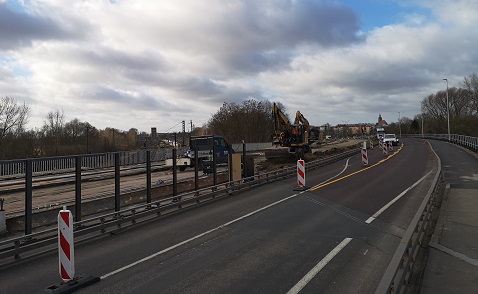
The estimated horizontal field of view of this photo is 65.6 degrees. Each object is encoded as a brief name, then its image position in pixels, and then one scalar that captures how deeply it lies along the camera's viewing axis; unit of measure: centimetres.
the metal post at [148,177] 1270
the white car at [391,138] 5780
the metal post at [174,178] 1420
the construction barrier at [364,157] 2895
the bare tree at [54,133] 6922
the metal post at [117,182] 1153
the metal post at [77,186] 1023
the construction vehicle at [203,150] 2838
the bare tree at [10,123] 5277
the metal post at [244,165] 2004
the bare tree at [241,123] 8594
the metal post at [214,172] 1736
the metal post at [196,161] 1556
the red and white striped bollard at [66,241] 630
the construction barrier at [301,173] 1741
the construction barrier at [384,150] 3900
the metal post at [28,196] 880
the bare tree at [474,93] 8925
